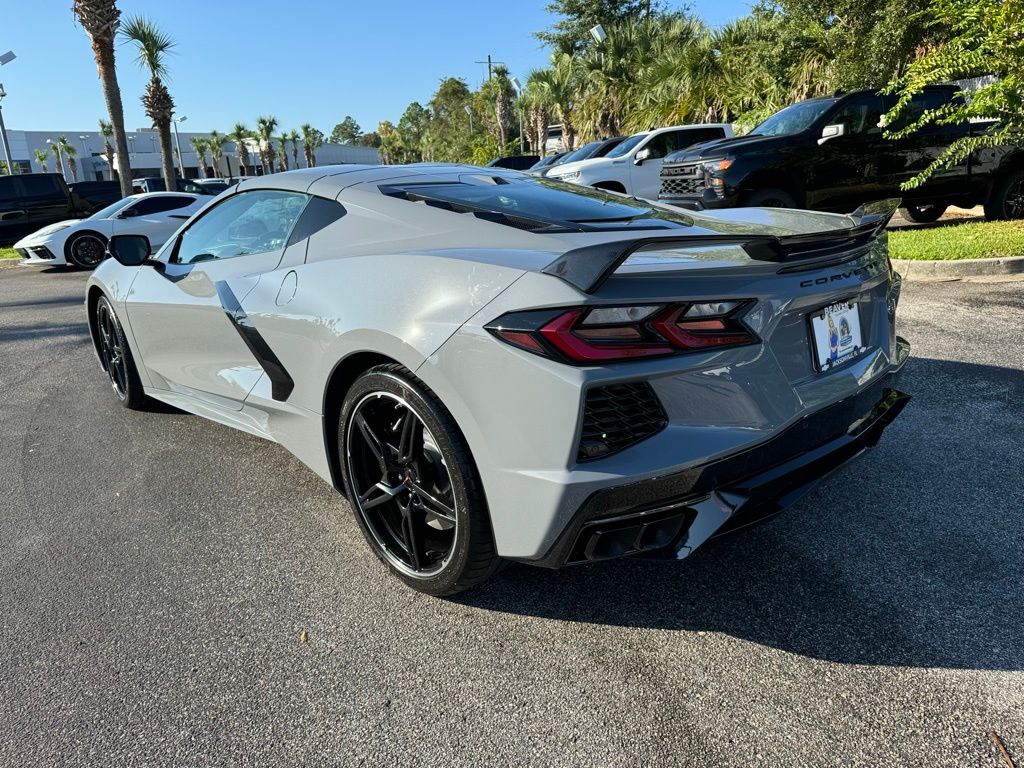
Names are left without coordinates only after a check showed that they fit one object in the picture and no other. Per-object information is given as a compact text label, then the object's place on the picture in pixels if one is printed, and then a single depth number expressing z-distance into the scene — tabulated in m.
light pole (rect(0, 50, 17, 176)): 23.78
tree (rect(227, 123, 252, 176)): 63.75
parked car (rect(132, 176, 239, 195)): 21.06
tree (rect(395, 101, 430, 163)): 94.69
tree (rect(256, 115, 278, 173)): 64.50
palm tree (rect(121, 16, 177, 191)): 22.67
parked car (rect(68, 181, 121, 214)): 21.60
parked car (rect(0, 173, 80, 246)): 16.33
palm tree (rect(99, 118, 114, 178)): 69.43
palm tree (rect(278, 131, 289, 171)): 70.81
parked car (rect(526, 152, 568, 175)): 17.96
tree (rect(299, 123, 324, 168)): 76.19
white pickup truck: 13.84
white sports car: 12.90
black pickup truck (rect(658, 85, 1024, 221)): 8.69
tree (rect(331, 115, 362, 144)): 154.73
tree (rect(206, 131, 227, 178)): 75.38
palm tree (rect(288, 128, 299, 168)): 79.69
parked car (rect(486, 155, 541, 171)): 23.02
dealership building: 69.25
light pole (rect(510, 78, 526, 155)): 39.42
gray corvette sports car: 1.93
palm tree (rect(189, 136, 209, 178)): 75.44
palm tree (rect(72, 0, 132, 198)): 19.50
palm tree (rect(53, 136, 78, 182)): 67.44
